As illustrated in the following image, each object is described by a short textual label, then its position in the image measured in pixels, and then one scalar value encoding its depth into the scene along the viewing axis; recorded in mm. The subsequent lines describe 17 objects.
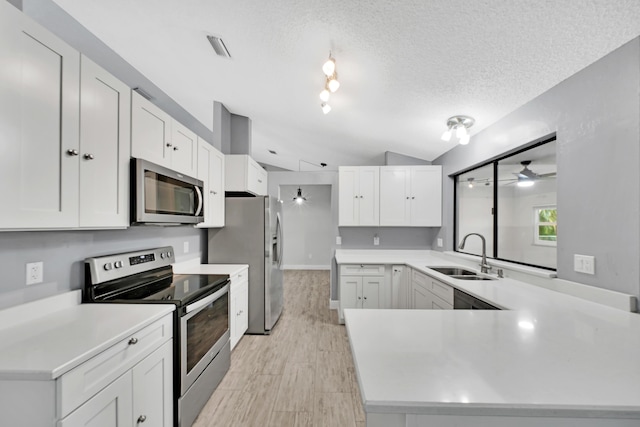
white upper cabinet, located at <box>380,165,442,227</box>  3719
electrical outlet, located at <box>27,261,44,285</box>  1378
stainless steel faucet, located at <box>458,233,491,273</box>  2521
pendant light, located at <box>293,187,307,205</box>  6988
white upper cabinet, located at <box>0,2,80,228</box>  1030
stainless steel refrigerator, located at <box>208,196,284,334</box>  3229
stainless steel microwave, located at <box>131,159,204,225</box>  1688
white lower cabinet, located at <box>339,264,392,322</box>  3434
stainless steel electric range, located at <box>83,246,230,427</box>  1660
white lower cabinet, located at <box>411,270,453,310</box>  2307
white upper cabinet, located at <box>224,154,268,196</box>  3285
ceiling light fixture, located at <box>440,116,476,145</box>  2393
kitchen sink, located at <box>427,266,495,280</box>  2853
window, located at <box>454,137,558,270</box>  2414
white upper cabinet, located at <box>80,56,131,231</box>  1358
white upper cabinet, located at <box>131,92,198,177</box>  1740
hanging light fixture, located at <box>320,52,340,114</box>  1731
